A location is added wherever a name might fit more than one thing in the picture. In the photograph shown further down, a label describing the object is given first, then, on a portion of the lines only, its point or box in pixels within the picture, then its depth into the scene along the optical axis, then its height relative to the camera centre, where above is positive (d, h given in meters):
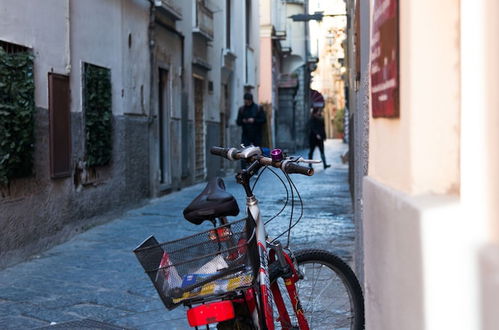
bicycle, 2.86 -0.51
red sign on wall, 2.25 +0.24
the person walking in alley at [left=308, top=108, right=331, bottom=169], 19.83 +0.07
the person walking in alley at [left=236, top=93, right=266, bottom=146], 15.12 +0.28
